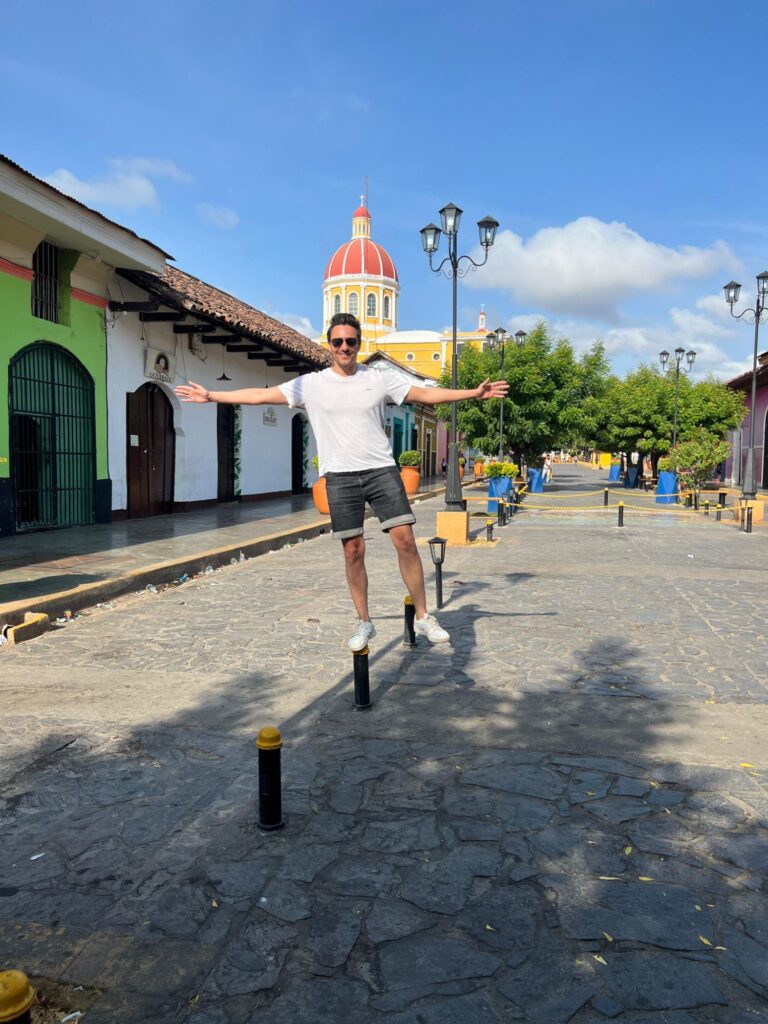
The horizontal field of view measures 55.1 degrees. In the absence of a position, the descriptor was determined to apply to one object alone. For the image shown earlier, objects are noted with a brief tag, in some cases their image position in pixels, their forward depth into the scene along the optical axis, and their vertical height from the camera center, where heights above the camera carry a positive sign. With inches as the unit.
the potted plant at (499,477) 743.1 -15.9
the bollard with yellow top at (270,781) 101.9 -45.5
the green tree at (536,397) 1065.5 +98.4
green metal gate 459.8 +10.6
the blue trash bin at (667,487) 935.0 -27.5
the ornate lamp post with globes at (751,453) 680.4 +13.0
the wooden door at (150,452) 580.1 +3.8
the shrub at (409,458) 817.5 +3.6
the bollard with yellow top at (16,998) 52.4 -39.2
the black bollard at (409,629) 203.9 -48.2
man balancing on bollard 167.6 +6.2
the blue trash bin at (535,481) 1117.7 -27.1
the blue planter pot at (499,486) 834.2 -26.3
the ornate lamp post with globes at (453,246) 487.2 +163.2
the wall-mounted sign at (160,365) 588.1 +75.0
